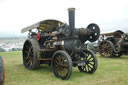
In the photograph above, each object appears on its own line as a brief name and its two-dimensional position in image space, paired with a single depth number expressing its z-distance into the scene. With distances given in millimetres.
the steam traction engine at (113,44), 10971
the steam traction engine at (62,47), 5305
